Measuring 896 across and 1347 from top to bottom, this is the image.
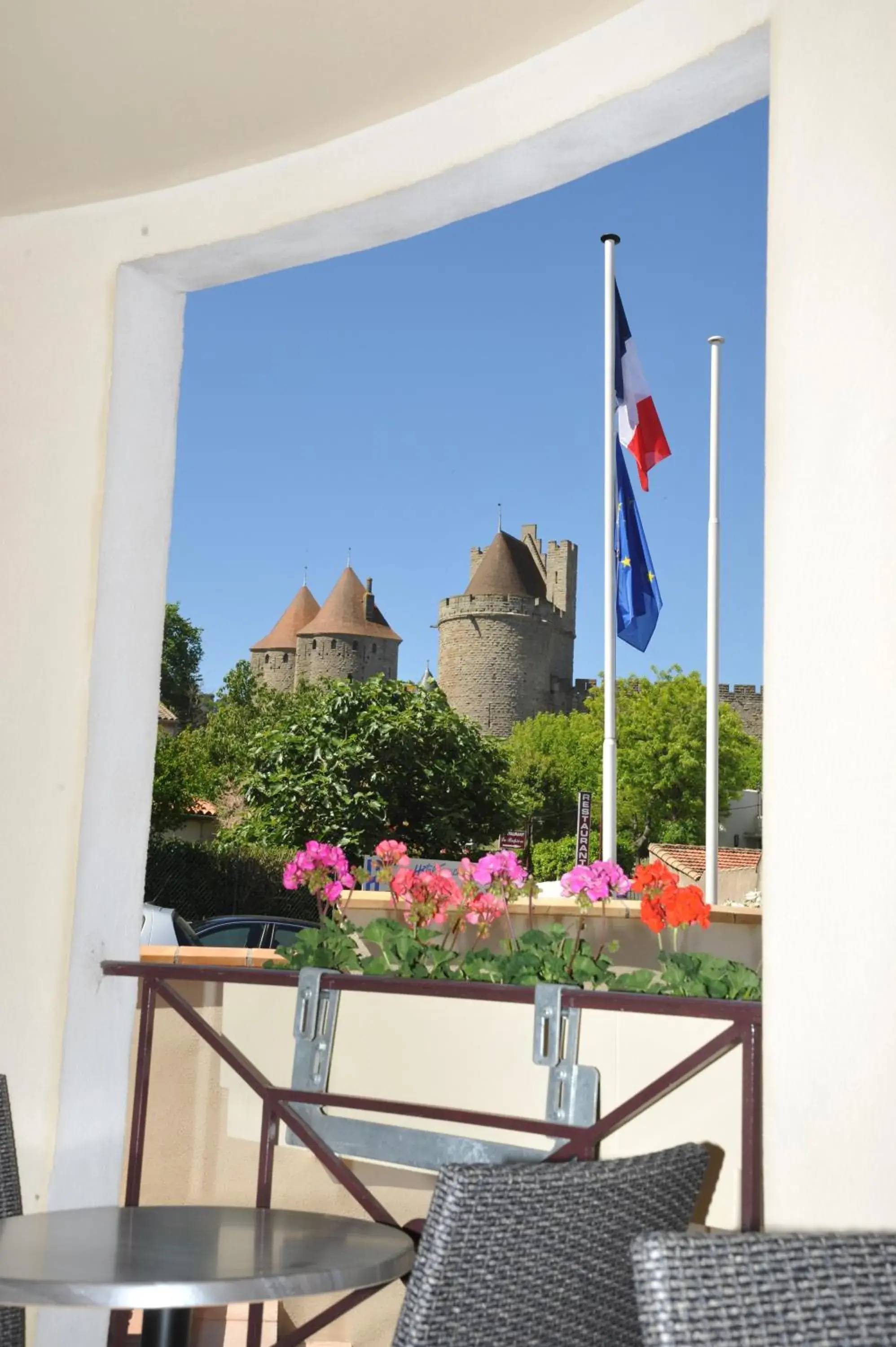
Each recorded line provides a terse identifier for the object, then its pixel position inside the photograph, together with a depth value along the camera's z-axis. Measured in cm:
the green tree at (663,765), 4362
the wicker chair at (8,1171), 188
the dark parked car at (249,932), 1010
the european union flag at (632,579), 1145
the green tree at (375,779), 2992
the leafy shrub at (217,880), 2406
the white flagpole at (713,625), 1477
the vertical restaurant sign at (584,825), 1517
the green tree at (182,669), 4788
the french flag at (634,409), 1090
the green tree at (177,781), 3441
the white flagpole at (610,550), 1100
